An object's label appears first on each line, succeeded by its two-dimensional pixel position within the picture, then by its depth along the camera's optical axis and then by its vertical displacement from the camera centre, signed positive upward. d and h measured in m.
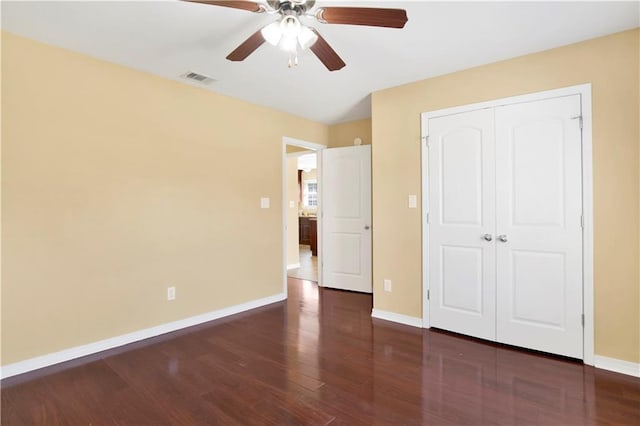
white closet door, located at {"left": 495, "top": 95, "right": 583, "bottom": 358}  2.56 -0.14
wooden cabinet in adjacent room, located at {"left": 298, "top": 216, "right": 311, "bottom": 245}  9.62 -0.56
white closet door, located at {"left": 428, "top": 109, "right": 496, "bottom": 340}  2.93 -0.13
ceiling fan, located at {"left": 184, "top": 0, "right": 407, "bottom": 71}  1.68 +1.00
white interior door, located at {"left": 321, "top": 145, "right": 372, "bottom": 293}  4.50 -0.11
